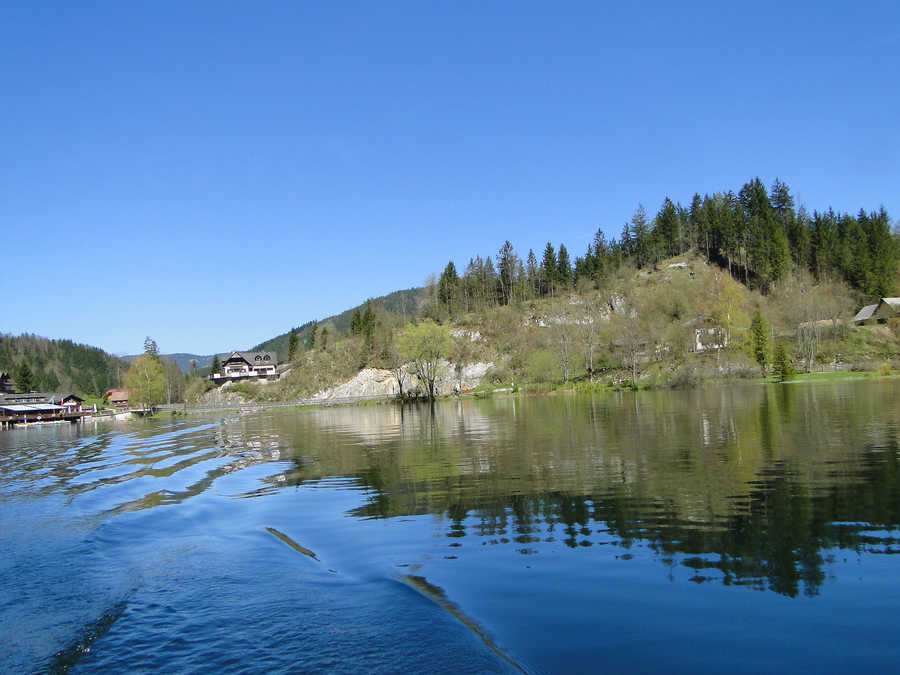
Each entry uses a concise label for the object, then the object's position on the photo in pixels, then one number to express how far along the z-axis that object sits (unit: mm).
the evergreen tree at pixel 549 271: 164875
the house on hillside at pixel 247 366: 175375
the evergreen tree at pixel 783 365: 83250
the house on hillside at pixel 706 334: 100125
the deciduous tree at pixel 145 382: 128375
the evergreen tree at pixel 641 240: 161562
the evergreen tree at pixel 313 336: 173750
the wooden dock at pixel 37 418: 115500
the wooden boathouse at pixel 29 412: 119156
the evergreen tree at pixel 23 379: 161500
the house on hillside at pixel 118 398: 191338
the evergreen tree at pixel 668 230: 159375
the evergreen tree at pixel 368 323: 150750
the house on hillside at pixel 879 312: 107938
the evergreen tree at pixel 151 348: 163150
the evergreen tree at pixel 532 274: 167500
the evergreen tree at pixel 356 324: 164288
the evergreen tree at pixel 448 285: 168250
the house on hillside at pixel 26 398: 142250
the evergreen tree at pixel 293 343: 182175
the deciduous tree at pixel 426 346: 104688
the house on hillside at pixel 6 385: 166875
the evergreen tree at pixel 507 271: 170125
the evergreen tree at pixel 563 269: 163000
